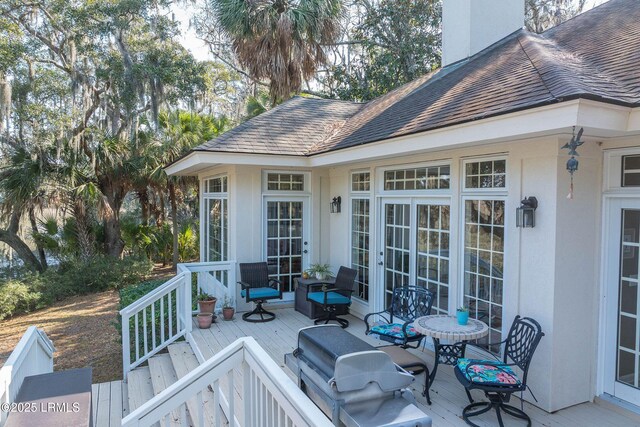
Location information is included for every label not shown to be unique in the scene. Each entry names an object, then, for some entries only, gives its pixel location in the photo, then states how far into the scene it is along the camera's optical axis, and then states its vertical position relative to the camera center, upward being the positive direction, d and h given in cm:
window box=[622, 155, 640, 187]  361 +26
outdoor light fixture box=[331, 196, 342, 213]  745 -7
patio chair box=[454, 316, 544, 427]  339 -146
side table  668 -167
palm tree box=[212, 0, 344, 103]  1051 +430
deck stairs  424 -213
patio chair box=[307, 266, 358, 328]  628 -147
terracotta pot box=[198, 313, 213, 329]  628 -180
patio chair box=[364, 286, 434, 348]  442 -136
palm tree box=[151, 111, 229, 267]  1157 +191
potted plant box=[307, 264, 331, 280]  720 -122
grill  258 -121
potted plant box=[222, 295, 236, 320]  673 -179
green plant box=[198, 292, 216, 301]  661 -154
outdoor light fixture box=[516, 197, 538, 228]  391 -11
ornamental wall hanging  322 +37
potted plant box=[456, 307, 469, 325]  412 -114
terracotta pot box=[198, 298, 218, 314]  644 -162
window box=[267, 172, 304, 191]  756 +35
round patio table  386 -123
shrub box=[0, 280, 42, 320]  982 -234
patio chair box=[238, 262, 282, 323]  664 -144
